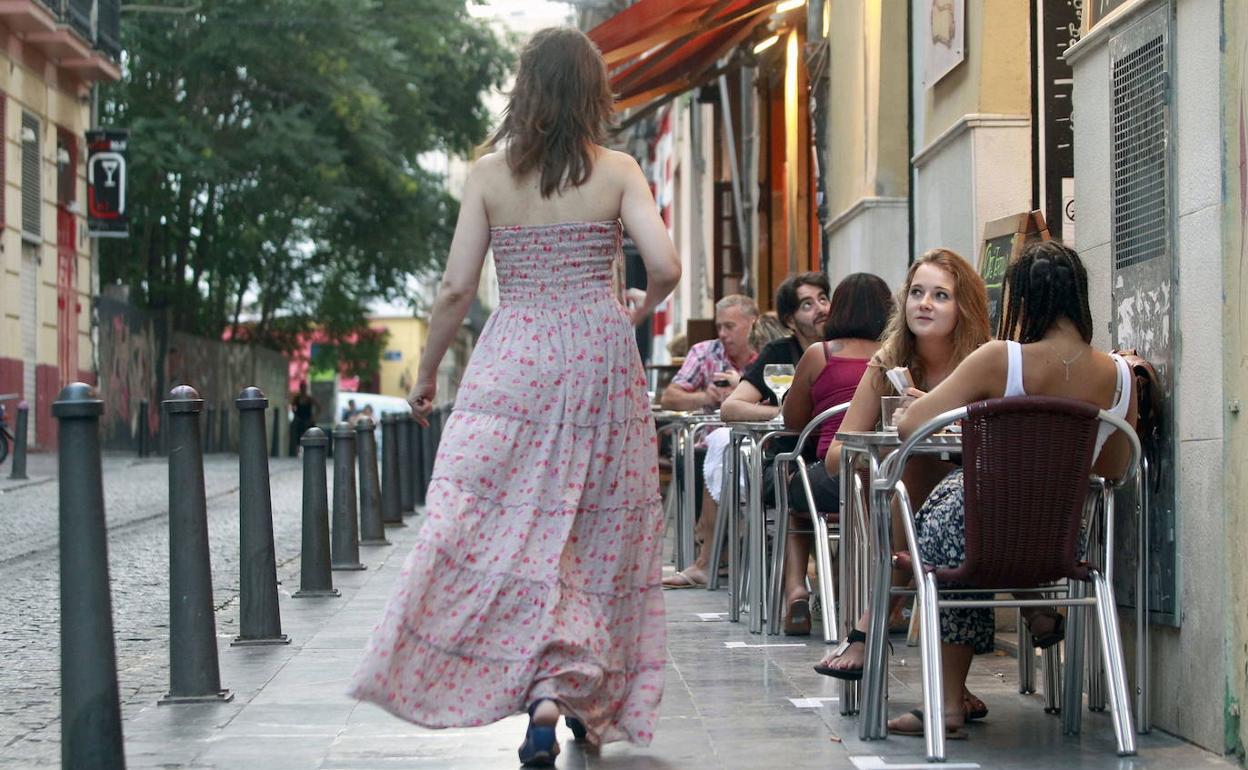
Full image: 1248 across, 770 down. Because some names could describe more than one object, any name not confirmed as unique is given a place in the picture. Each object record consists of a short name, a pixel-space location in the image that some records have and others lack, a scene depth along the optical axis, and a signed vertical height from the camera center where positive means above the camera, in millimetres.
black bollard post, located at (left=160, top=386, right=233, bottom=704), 6145 -570
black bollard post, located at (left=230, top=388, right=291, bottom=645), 7363 -513
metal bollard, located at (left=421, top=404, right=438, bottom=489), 18848 -511
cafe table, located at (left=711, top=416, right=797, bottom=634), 7961 -484
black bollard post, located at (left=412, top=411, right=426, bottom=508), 17298 -576
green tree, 30625 +4128
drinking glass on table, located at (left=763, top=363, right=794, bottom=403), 8586 +100
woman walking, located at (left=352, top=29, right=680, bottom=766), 4996 -169
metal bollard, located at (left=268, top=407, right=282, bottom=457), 36509 -821
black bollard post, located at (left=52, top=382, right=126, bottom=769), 4180 -434
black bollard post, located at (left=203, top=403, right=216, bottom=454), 35156 -526
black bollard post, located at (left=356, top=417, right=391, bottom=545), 12594 -584
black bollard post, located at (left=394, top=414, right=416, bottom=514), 16719 -577
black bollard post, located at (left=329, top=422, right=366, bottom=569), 10891 -601
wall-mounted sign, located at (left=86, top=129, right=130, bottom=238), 29469 +3342
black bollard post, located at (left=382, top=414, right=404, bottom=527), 14898 -638
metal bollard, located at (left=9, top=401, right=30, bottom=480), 20625 -513
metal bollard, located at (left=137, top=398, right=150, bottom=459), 29344 -410
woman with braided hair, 5262 +43
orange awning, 13633 +2723
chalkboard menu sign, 7445 +614
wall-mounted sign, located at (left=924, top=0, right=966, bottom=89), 9798 +1875
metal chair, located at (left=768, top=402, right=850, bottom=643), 7445 -532
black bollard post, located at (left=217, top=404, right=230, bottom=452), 35844 -588
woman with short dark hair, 7629 +119
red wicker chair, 4926 -297
